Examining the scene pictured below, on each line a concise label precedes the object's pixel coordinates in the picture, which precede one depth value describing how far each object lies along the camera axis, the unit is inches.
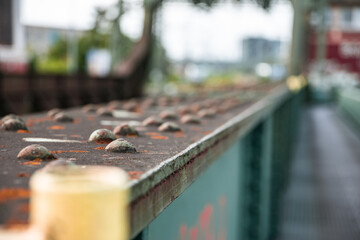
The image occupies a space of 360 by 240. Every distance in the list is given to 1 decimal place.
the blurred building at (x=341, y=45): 2443.4
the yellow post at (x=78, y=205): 29.1
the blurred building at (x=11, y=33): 965.7
